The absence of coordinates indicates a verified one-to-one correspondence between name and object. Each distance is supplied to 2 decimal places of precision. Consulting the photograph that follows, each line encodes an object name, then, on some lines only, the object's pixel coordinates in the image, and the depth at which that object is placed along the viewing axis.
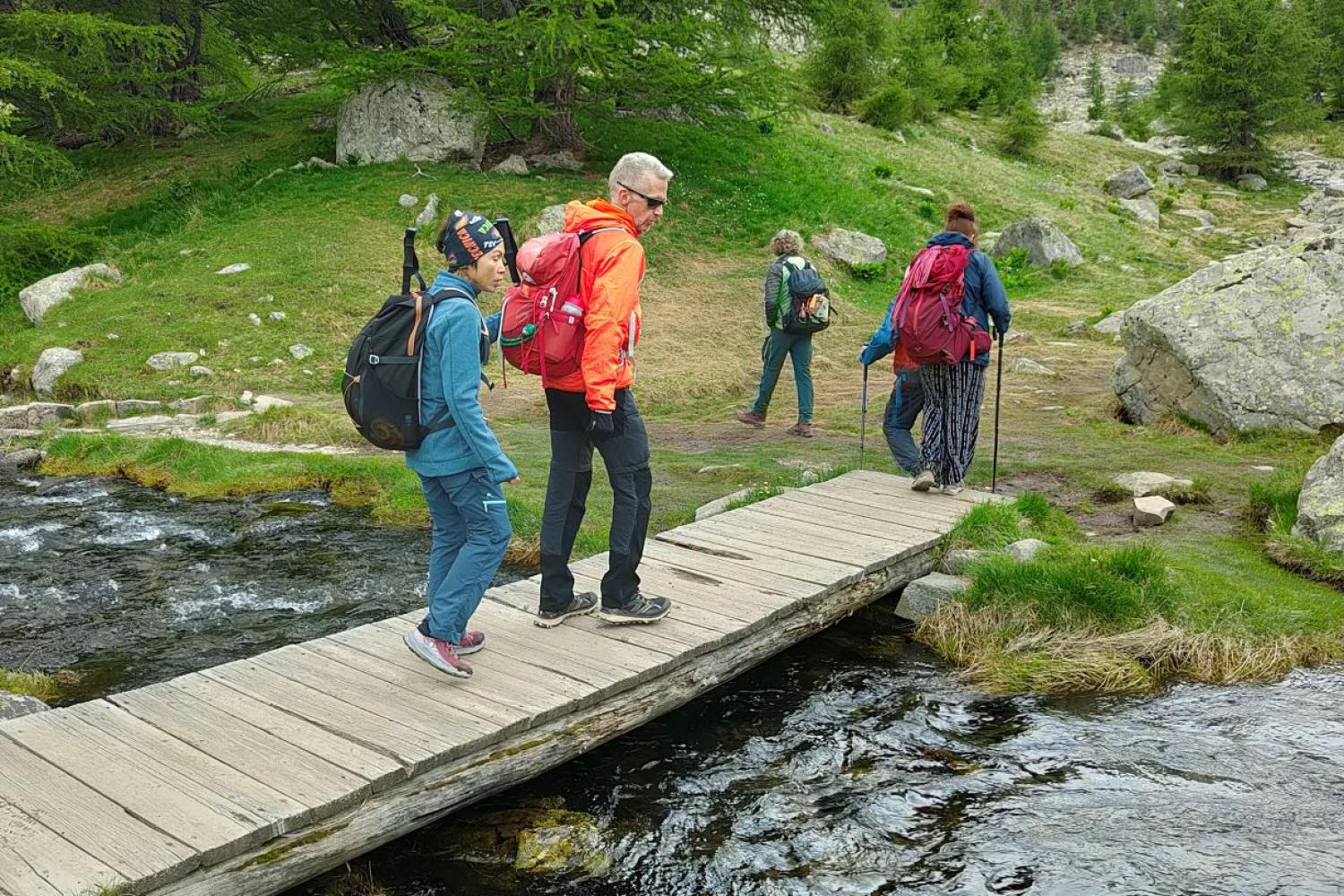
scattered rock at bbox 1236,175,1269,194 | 36.53
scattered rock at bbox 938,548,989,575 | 8.56
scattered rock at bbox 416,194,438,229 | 20.92
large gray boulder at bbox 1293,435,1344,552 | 8.52
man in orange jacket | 5.86
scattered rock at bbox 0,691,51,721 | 6.20
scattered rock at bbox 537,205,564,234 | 20.48
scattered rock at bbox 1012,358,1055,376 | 16.08
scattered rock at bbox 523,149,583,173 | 23.64
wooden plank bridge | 4.47
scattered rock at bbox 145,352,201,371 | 16.55
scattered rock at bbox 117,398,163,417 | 15.19
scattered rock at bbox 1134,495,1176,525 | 9.52
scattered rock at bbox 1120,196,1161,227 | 29.23
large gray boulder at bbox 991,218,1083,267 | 22.83
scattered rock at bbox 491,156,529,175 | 23.12
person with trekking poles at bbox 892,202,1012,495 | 9.10
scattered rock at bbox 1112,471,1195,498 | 10.21
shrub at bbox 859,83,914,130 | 31.23
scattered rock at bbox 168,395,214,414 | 15.21
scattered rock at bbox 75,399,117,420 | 15.15
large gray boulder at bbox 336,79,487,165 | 23.19
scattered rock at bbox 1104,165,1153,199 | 31.95
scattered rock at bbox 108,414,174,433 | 14.45
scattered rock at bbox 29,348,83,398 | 16.30
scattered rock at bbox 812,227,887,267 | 21.58
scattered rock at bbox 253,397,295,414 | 14.66
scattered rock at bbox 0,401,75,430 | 15.14
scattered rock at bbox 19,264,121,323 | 18.45
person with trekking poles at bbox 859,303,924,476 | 9.67
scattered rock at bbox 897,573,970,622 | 8.27
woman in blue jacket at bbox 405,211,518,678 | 5.50
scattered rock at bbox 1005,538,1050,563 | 8.34
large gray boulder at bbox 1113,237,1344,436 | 11.79
